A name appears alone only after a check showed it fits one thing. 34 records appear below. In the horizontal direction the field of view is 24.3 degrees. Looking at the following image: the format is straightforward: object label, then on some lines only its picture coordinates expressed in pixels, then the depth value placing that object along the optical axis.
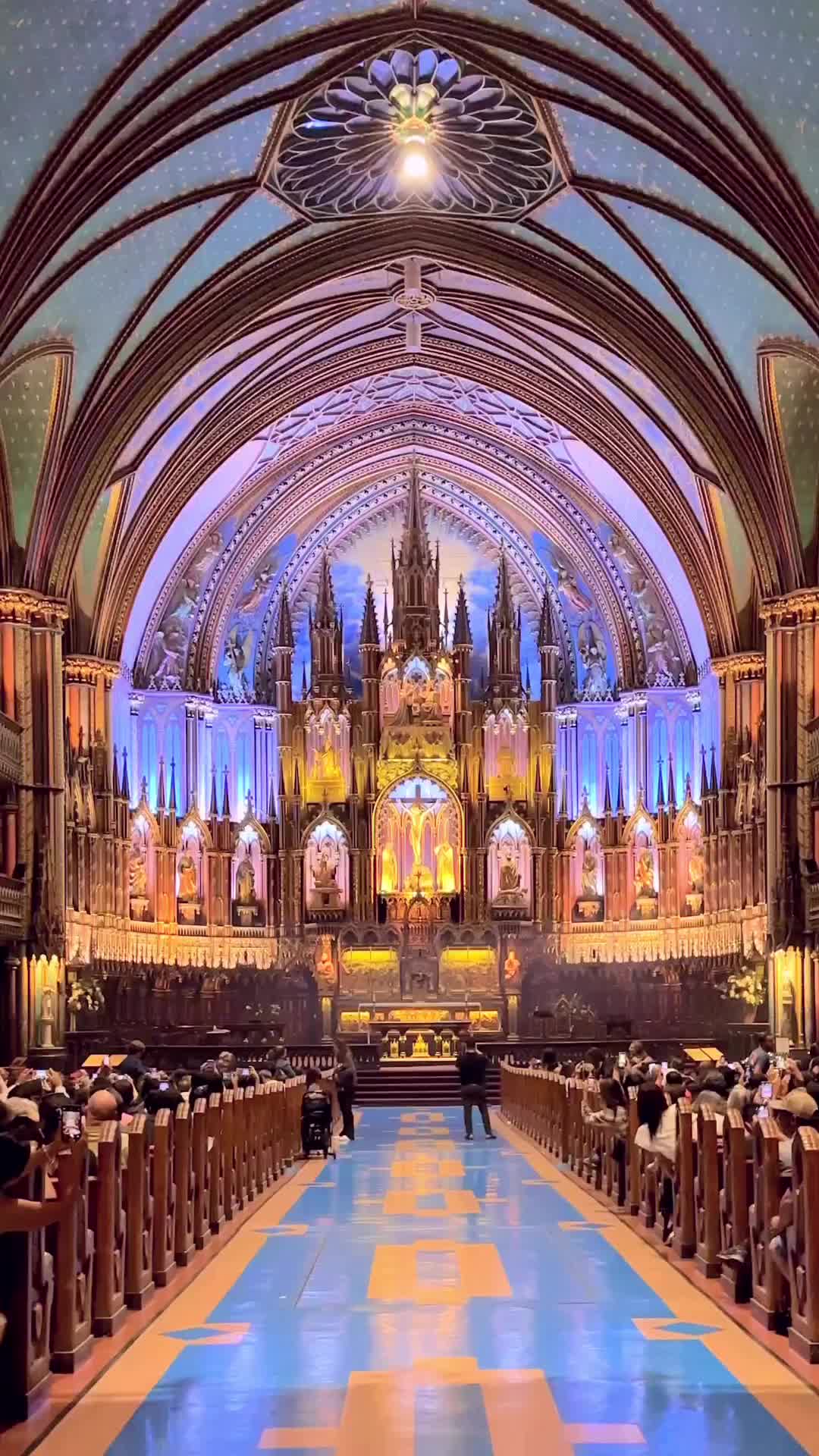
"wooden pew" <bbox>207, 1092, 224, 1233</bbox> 18.48
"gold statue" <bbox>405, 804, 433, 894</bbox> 49.56
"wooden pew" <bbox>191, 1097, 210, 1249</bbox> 17.22
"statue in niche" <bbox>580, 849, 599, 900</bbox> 49.47
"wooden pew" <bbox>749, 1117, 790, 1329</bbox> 11.97
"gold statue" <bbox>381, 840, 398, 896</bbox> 49.72
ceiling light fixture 32.78
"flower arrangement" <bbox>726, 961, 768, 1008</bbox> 39.75
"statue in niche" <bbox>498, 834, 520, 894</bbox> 49.41
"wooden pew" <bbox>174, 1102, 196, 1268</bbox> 15.90
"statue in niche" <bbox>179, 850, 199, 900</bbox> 48.03
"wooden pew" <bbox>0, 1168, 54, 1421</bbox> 9.61
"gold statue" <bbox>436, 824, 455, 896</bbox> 49.72
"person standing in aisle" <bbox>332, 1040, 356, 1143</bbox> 32.28
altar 45.00
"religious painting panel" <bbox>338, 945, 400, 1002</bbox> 49.38
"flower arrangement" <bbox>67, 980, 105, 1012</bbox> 38.59
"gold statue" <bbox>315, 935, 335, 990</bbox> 49.09
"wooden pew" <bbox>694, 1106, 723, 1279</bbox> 14.41
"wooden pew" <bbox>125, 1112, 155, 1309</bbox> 13.54
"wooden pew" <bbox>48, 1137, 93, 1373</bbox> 10.88
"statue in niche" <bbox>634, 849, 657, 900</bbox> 48.12
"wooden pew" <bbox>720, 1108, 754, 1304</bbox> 13.20
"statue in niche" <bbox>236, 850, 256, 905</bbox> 49.28
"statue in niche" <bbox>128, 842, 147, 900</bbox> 46.22
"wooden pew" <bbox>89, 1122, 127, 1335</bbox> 12.30
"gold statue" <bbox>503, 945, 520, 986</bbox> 49.22
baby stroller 28.07
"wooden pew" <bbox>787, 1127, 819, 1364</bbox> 10.76
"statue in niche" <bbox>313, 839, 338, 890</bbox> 49.44
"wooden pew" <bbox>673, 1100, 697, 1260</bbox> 15.70
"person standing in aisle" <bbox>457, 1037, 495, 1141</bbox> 30.11
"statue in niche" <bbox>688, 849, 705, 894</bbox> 45.78
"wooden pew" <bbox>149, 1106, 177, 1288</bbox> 14.61
